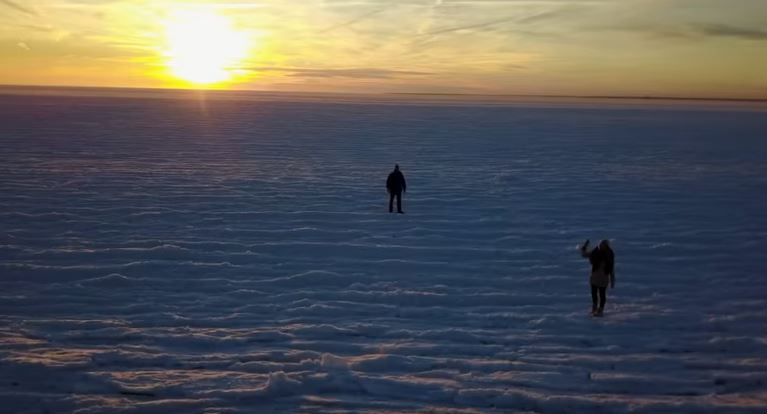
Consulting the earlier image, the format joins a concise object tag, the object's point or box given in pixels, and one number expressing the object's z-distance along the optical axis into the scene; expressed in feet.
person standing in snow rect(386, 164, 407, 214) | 48.55
